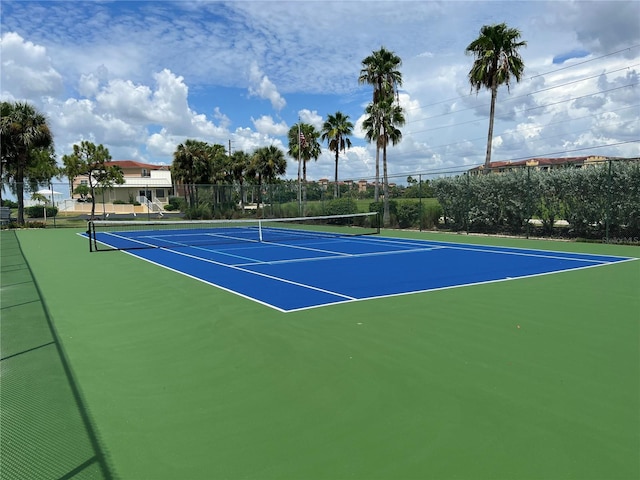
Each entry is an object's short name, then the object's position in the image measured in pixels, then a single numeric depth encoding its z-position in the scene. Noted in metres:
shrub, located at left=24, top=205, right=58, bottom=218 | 39.59
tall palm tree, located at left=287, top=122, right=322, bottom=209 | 45.88
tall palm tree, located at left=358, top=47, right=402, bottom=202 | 31.55
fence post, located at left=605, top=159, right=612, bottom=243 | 16.39
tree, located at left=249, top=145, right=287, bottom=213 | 50.50
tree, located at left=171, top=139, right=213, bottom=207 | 46.06
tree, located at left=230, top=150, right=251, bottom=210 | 55.97
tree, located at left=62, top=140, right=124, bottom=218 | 34.91
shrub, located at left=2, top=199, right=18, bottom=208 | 39.91
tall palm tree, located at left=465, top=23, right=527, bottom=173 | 25.11
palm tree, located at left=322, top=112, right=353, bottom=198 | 41.97
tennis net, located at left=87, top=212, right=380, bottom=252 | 18.69
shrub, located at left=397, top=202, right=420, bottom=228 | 25.56
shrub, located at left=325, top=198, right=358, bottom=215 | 30.39
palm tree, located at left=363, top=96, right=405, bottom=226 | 30.36
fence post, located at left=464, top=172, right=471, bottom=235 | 22.08
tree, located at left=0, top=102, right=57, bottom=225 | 27.56
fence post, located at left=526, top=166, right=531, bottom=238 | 19.36
